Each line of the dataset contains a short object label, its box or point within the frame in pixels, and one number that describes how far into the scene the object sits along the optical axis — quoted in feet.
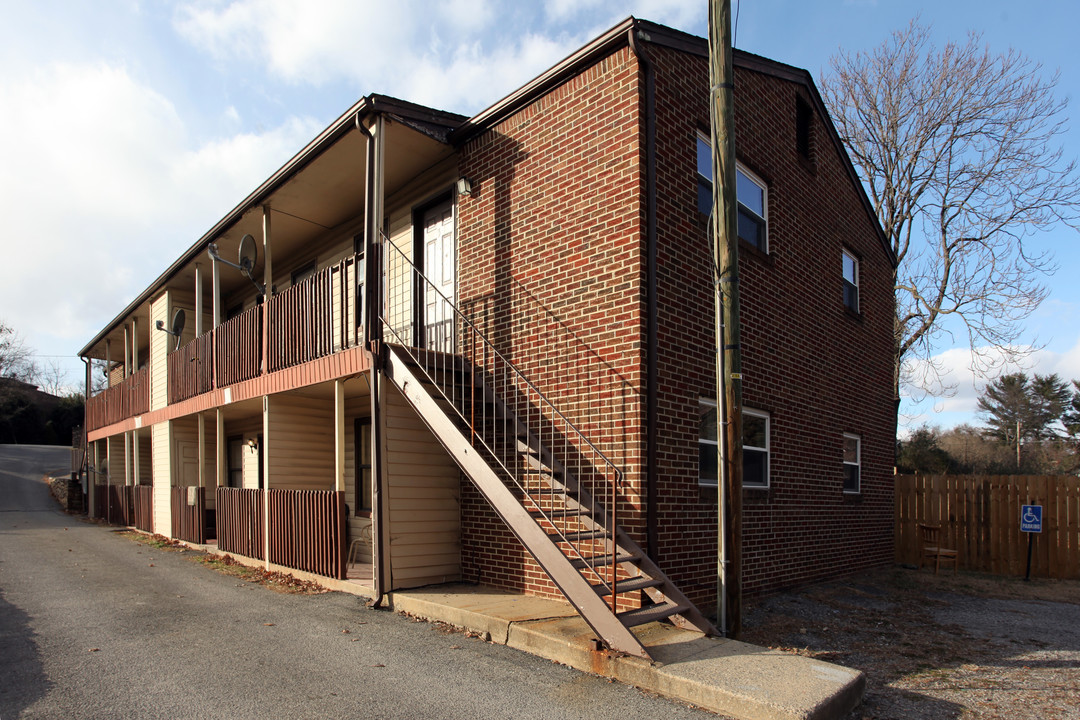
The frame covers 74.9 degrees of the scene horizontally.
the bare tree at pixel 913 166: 69.56
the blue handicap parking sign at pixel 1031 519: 38.58
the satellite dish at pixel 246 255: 38.17
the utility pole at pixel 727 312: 19.63
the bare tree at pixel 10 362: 176.04
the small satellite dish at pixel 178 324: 50.16
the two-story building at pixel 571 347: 22.85
